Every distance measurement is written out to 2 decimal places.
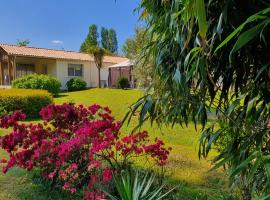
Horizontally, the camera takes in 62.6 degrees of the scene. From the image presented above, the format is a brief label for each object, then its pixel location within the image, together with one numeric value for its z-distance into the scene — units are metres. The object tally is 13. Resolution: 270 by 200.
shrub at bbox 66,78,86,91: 19.22
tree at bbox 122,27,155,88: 11.77
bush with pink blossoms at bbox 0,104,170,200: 3.15
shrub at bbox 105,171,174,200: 2.20
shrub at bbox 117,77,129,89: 18.35
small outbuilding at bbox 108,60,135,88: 19.40
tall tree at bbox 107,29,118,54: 53.79
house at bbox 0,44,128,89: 18.89
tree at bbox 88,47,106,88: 19.60
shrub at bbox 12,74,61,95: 15.06
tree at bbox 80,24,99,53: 46.96
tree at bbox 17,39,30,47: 34.42
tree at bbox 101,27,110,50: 52.86
